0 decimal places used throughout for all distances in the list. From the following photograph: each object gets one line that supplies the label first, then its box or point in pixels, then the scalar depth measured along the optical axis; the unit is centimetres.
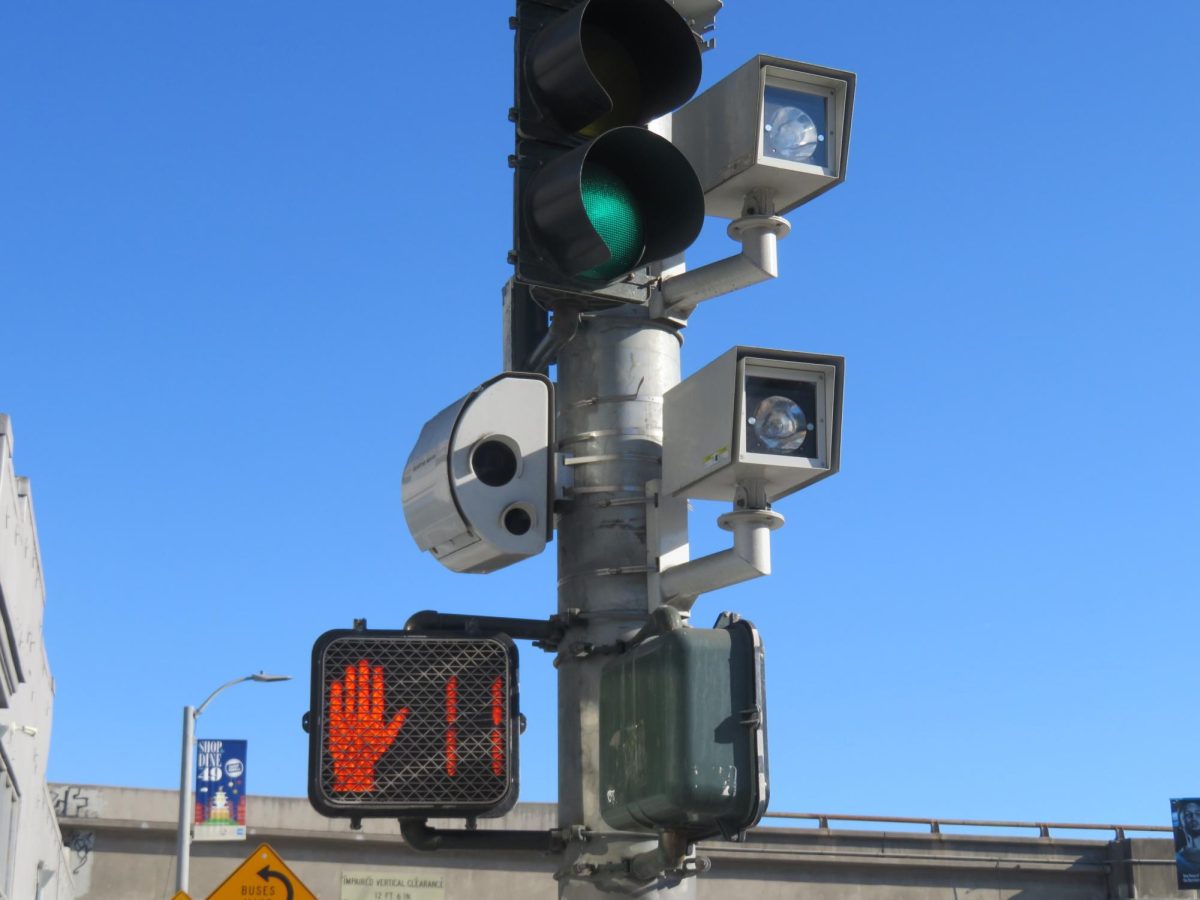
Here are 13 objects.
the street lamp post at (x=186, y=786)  2959
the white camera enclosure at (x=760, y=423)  499
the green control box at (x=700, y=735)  393
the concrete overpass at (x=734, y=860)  3831
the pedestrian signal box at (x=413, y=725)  465
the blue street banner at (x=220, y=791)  3353
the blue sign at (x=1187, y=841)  4455
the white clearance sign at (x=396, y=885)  2653
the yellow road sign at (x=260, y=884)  1130
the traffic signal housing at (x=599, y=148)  479
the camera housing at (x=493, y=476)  525
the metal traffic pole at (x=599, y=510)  500
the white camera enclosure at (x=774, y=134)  533
